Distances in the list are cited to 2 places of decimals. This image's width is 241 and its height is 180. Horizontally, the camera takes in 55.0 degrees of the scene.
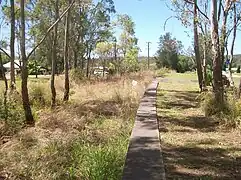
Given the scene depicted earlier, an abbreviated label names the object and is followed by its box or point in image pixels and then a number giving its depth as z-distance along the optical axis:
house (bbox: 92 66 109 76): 31.05
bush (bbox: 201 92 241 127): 5.33
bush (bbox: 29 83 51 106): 9.27
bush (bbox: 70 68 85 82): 16.28
